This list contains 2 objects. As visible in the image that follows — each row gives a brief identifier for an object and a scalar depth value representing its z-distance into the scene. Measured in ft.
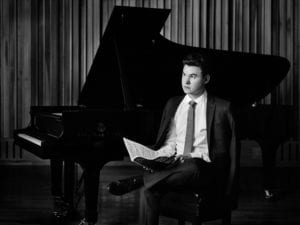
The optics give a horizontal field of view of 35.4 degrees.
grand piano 9.57
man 7.16
